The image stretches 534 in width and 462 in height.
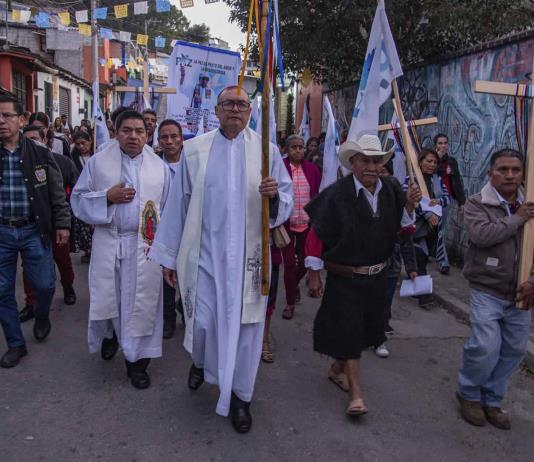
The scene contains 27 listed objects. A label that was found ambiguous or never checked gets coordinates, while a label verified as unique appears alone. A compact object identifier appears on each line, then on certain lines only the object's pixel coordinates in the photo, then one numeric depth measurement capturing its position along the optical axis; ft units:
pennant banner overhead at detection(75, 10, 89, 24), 55.62
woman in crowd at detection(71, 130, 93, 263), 22.82
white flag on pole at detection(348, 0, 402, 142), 13.17
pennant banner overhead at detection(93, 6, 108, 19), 56.34
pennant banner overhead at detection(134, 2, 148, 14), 49.60
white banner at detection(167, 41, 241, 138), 24.98
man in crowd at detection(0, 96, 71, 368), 13.85
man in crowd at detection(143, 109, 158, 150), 22.63
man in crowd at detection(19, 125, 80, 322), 18.90
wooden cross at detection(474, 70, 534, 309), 10.78
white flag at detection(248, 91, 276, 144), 23.07
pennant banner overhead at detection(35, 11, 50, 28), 57.74
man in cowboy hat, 11.59
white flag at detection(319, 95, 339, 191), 20.30
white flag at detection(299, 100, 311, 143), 34.27
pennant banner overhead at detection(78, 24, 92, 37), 58.77
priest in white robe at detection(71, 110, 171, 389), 13.01
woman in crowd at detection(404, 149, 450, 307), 19.51
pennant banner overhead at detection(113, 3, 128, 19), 51.02
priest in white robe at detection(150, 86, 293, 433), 11.17
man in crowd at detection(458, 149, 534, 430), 11.08
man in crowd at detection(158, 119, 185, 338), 16.66
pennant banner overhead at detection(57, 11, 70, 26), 55.52
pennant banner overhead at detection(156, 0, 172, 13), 48.55
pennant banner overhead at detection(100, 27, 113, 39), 70.79
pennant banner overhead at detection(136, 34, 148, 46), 64.95
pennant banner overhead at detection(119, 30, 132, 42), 70.08
